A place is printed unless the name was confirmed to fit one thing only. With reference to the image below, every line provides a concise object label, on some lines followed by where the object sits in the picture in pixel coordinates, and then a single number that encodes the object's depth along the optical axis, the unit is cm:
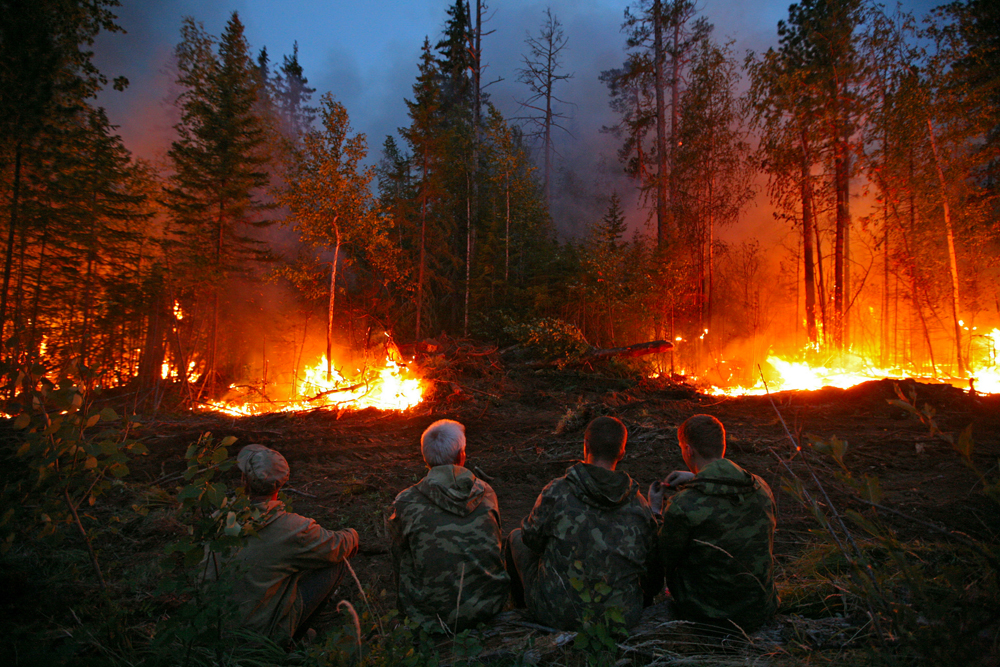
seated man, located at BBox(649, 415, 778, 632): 244
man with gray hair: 263
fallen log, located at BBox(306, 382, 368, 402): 1039
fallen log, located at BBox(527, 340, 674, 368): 1228
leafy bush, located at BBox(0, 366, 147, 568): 183
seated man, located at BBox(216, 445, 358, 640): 257
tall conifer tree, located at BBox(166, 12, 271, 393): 1434
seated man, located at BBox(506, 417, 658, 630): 243
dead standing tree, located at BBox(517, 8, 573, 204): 2381
